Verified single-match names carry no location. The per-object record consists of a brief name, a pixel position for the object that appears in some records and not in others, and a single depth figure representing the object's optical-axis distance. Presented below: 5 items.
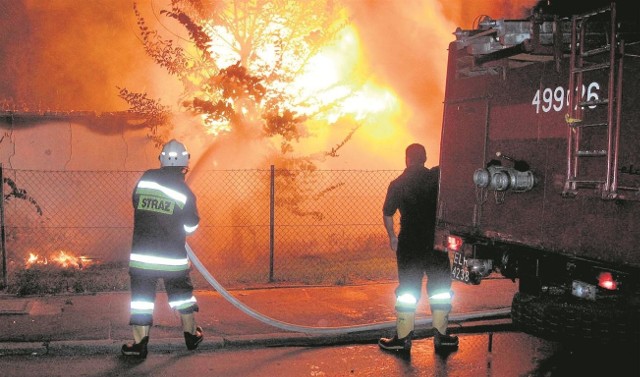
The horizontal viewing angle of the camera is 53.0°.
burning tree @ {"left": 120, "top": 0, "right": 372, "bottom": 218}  10.76
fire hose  5.93
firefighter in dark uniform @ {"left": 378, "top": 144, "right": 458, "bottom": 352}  5.65
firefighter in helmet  5.34
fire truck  3.91
